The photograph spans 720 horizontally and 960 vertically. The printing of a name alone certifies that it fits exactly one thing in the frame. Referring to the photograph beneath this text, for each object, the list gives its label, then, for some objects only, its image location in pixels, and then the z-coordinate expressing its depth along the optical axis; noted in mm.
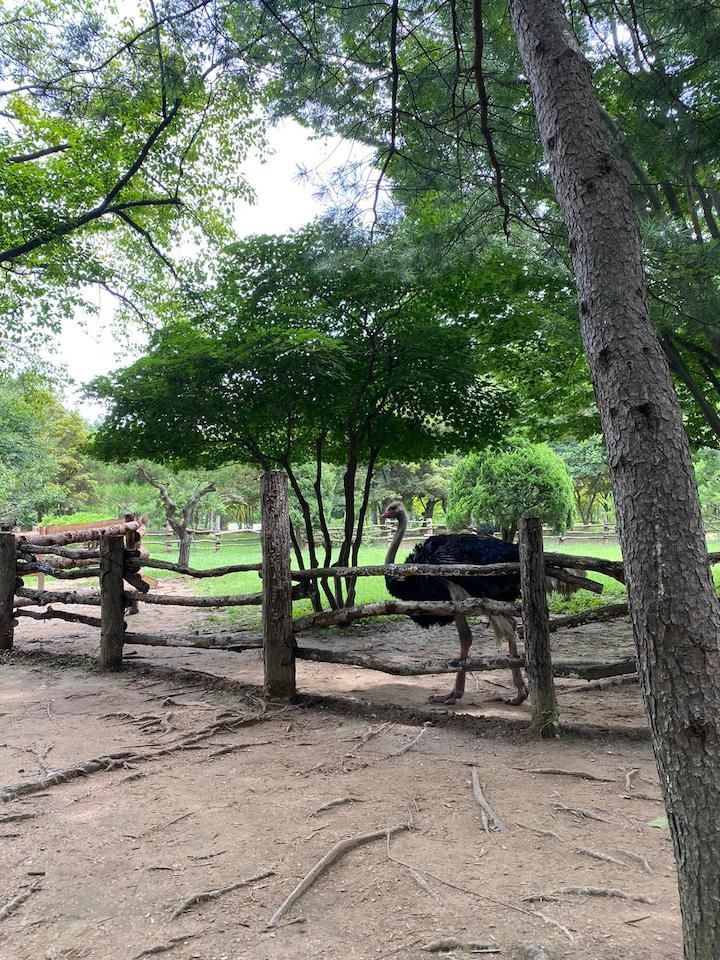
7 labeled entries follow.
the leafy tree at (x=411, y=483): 30050
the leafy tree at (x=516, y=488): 11727
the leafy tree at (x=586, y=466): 27828
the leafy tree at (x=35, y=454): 16000
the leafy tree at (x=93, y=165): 6047
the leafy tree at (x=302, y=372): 6867
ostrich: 4660
